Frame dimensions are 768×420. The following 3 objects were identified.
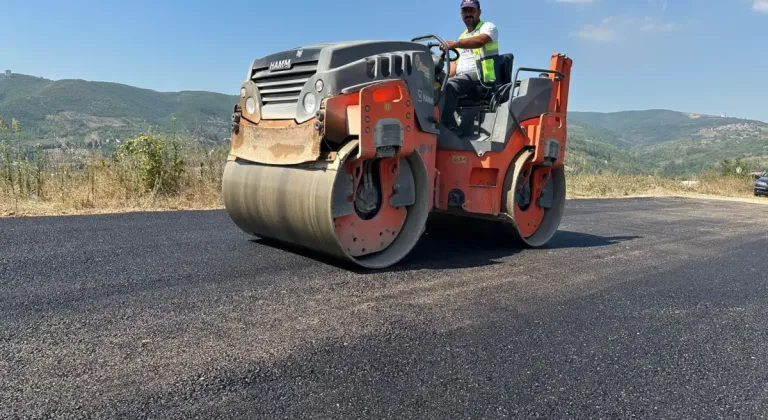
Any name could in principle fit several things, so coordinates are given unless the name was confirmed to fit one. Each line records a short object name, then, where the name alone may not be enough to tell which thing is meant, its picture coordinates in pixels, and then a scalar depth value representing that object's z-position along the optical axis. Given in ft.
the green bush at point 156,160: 27.61
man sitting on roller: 18.85
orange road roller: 13.79
